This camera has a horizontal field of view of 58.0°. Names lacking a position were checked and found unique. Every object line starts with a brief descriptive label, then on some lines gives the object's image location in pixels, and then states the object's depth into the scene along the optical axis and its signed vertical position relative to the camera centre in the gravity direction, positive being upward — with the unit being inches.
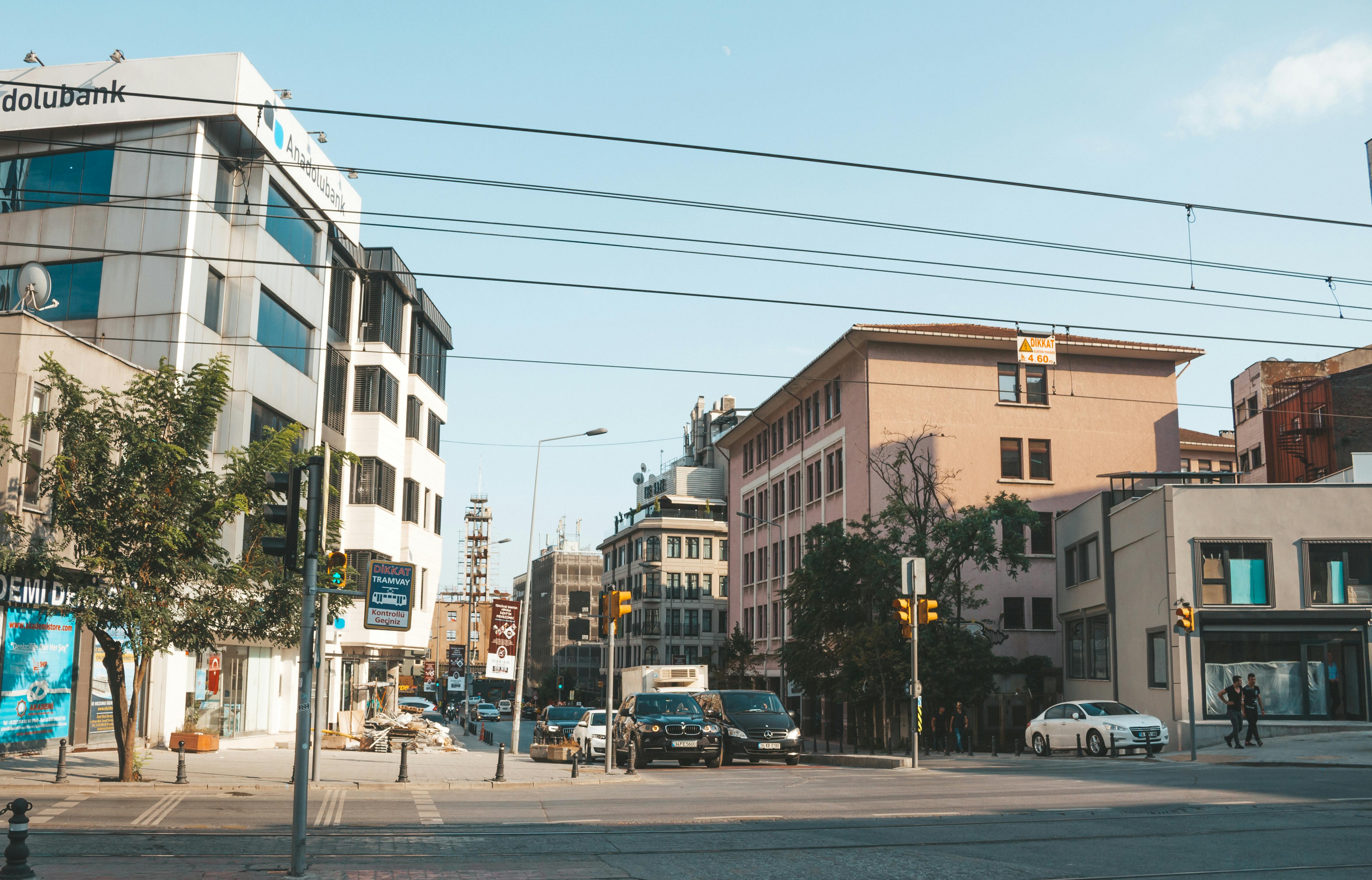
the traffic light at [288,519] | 429.1 +42.8
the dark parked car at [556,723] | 1414.9 -94.8
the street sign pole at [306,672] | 399.2 -9.4
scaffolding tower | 6579.7 +551.8
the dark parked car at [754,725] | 1221.1 -72.6
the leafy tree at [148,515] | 802.2 +80.8
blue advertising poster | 934.4 -30.3
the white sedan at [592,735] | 1304.1 -91.3
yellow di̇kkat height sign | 1312.7 +335.6
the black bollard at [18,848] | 324.5 -54.6
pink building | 2082.9 +409.2
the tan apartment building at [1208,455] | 3021.7 +506.6
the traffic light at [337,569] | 678.5 +40.3
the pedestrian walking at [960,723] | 1525.6 -81.1
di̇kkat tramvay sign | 1286.9 +51.2
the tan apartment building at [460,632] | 5836.6 +72.5
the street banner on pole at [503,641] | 1275.8 +6.3
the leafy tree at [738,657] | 2652.6 -11.8
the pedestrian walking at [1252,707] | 1173.1 -41.7
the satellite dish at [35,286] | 1087.6 +310.8
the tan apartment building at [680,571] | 4330.7 +282.2
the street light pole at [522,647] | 1384.1 +0.7
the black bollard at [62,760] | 772.0 -75.6
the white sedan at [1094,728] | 1181.1 -67.2
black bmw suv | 1103.6 -74.6
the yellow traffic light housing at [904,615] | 1045.2 +33.8
